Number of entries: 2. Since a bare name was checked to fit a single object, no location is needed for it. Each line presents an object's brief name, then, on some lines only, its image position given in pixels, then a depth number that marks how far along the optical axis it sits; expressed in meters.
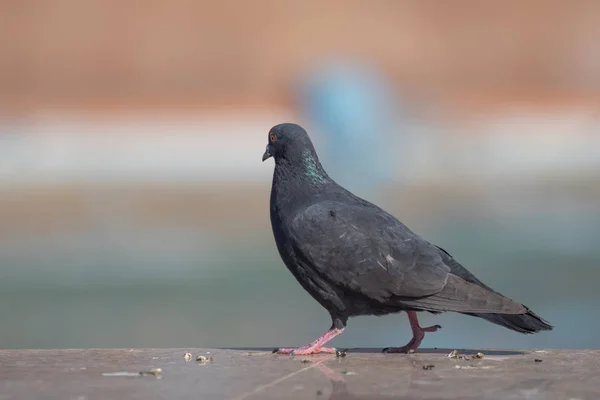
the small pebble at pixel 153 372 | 10.07
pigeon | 11.85
